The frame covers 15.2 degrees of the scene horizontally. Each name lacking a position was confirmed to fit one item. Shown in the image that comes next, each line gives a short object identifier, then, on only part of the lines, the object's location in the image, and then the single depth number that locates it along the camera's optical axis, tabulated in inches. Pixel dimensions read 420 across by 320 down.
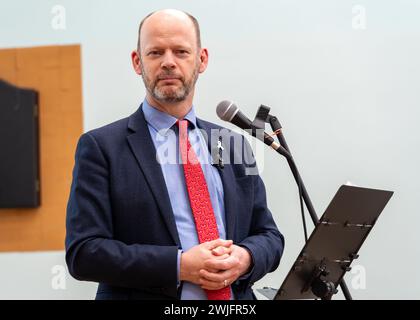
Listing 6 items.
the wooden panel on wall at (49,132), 203.0
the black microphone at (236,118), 157.0
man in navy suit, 147.5
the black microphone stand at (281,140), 158.5
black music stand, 150.1
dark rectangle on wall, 202.9
